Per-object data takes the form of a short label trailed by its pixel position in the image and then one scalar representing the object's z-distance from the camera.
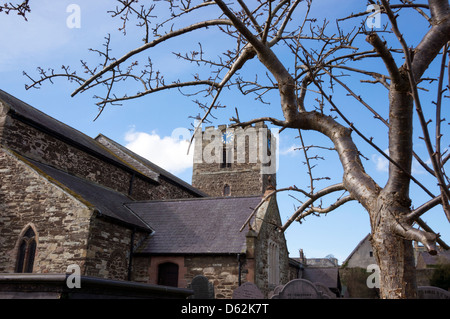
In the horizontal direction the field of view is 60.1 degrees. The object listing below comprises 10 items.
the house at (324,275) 27.17
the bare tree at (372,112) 2.71
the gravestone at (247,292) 10.73
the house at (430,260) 32.64
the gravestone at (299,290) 9.08
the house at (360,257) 38.03
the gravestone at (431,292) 8.96
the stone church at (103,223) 13.09
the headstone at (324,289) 13.52
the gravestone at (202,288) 9.45
